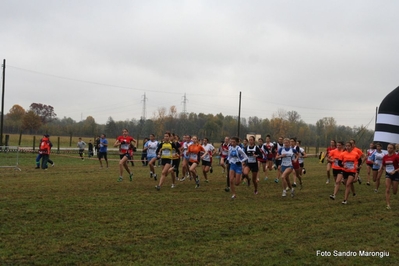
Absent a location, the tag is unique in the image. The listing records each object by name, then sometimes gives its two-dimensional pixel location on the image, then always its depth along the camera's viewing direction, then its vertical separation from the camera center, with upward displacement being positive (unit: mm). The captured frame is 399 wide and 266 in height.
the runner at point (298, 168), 16945 -942
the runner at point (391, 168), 12328 -560
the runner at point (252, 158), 14938 -575
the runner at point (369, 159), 18330 -495
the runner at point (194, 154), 16672 -580
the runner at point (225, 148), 20138 -361
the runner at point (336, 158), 13625 -376
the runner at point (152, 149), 19102 -540
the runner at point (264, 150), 19716 -356
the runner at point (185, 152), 18172 -579
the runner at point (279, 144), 19100 -40
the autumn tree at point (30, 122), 60812 +1287
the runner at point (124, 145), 17928 -397
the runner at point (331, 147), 18327 -54
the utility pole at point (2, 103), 38656 +2259
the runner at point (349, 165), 13102 -559
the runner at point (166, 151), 15357 -475
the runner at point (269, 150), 20844 -346
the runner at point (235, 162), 13414 -640
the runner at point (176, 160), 15838 -927
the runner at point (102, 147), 23719 -697
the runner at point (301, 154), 16823 -380
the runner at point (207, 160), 18266 -881
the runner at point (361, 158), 16394 -417
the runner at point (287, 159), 14203 -503
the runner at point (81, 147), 35359 -1119
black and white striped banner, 17406 +1140
